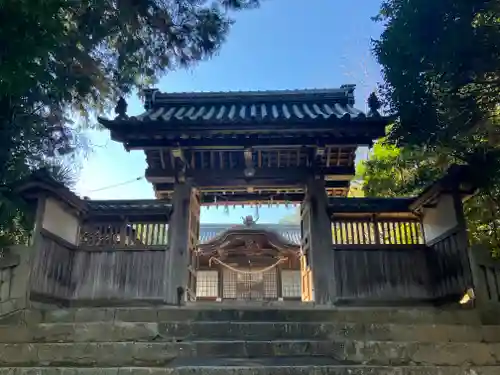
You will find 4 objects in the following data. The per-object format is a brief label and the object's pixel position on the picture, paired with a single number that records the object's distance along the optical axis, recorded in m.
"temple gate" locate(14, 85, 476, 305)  6.14
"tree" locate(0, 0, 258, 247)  4.30
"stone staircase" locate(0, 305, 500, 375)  3.74
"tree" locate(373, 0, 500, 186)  4.66
